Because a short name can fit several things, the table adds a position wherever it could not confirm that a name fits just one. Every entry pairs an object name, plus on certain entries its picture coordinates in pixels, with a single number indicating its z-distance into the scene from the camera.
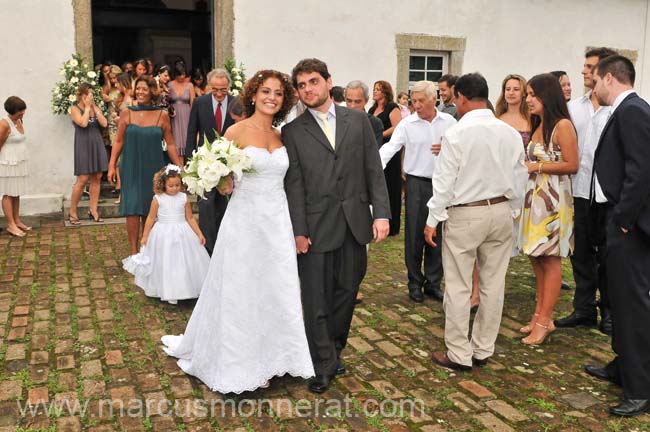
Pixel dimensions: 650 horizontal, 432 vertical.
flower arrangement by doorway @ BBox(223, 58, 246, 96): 10.64
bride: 4.16
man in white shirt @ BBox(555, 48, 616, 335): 5.50
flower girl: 6.00
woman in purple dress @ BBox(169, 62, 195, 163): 10.41
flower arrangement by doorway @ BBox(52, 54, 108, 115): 9.90
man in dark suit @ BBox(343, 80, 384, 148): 6.54
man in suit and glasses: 6.56
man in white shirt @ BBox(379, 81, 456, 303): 6.28
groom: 4.23
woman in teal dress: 7.12
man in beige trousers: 4.45
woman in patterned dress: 5.01
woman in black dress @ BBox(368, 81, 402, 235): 8.48
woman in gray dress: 9.63
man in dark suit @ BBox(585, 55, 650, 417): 3.85
